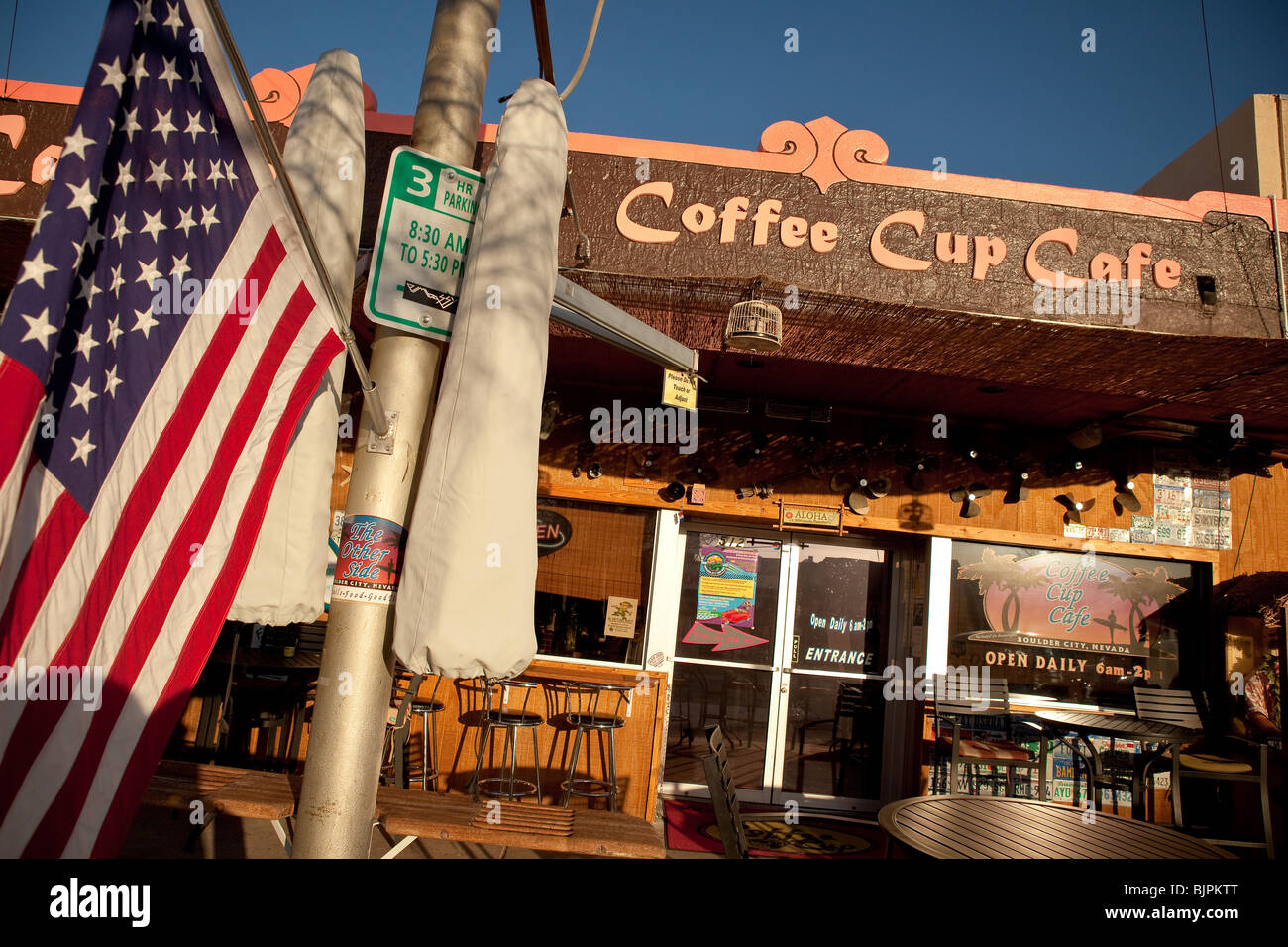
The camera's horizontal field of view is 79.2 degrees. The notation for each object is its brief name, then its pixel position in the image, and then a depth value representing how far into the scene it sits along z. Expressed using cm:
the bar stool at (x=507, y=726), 593
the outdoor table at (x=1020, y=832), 318
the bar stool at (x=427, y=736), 622
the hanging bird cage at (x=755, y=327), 429
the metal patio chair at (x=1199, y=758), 581
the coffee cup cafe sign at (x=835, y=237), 525
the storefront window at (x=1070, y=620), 709
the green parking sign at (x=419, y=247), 224
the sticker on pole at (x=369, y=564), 218
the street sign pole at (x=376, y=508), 213
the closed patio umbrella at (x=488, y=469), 192
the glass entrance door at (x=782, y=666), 710
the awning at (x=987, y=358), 439
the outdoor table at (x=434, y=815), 331
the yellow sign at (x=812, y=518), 711
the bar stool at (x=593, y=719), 598
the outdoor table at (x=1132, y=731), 600
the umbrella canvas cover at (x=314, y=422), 237
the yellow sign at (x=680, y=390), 443
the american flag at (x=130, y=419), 134
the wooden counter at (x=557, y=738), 646
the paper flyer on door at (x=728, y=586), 726
